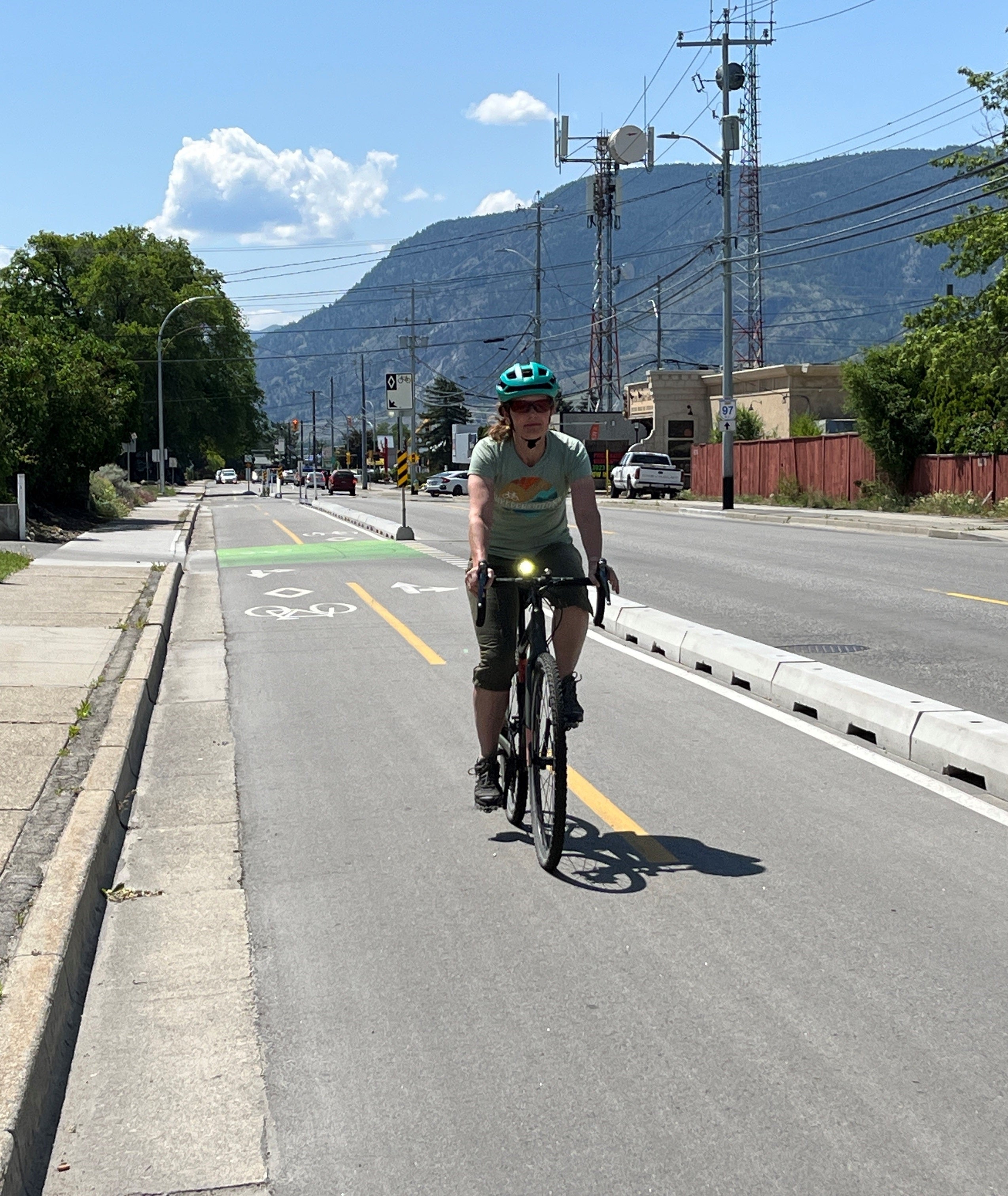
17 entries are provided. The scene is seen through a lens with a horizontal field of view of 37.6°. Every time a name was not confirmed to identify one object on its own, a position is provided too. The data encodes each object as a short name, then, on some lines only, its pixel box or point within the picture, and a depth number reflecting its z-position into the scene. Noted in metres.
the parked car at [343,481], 80.06
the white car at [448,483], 77.19
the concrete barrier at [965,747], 7.39
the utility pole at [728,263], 42.28
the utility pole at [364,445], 109.25
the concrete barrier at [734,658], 10.33
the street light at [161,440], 64.18
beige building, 59.66
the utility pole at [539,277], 62.41
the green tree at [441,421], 133.25
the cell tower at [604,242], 59.84
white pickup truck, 55.62
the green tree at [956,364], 35.38
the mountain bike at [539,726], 5.87
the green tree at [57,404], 28.17
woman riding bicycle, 6.13
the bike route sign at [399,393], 30.39
